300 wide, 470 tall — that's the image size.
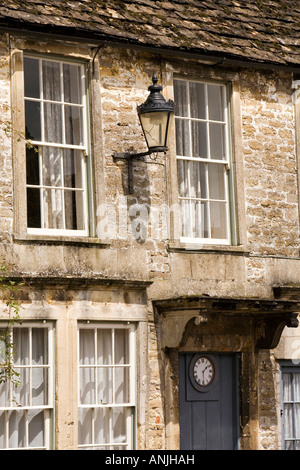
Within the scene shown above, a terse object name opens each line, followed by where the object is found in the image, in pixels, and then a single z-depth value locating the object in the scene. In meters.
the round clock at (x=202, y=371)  14.84
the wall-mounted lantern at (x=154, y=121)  14.15
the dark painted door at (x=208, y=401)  14.73
